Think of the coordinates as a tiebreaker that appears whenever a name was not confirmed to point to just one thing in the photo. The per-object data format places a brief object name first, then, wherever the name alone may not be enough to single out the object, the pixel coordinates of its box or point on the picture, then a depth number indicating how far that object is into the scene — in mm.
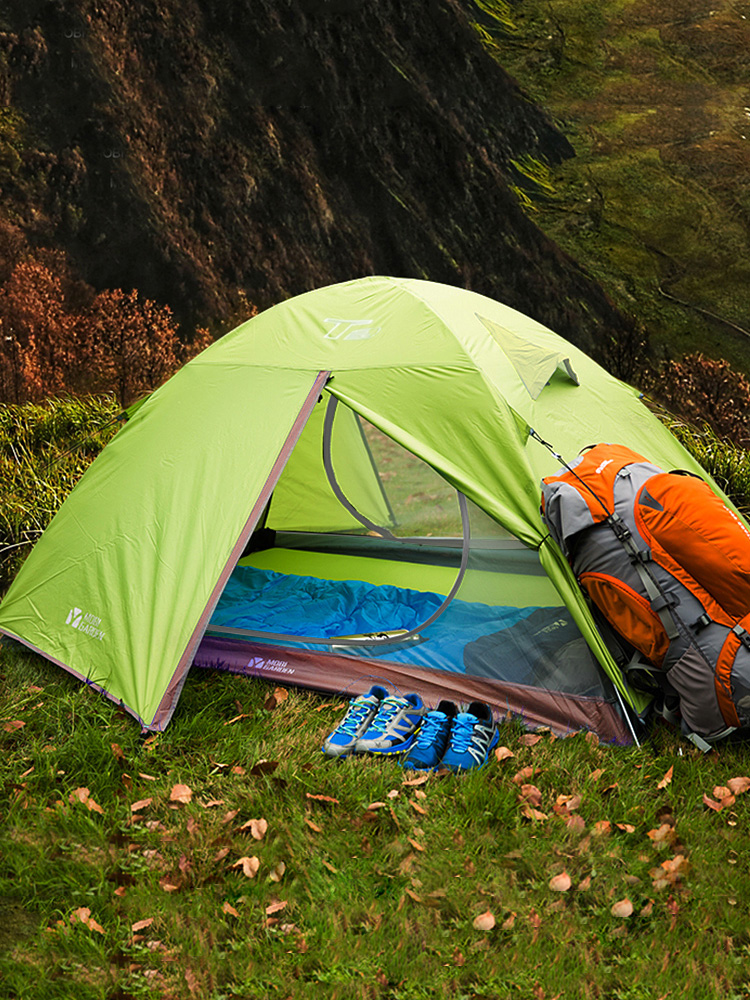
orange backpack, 2781
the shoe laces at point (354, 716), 2961
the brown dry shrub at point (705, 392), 9430
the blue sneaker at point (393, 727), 2881
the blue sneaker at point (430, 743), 2818
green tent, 3143
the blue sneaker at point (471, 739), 2787
